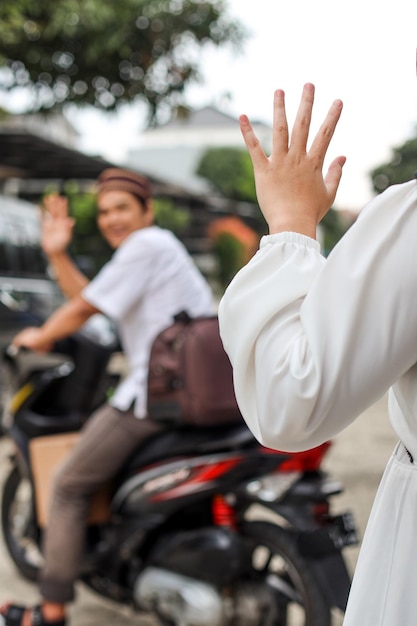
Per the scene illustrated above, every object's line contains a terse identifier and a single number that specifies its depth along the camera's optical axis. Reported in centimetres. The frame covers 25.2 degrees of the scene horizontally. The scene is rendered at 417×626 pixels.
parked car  759
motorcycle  278
